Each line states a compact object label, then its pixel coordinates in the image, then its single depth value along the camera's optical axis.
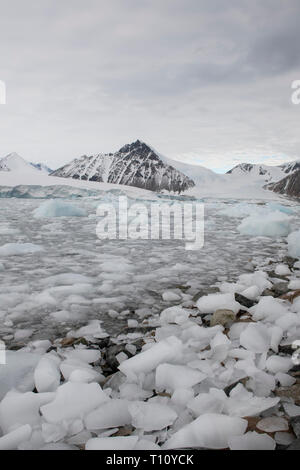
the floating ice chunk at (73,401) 1.39
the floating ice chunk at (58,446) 1.21
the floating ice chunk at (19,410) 1.38
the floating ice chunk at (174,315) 2.50
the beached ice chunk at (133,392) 1.56
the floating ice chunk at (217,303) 2.67
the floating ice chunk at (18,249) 4.81
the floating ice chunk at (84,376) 1.68
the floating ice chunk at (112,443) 1.20
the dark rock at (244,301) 2.77
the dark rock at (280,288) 3.13
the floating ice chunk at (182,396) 1.46
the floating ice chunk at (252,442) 1.17
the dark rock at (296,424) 1.22
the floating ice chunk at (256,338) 1.91
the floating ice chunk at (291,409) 1.33
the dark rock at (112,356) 1.90
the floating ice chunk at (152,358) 1.76
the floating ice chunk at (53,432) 1.27
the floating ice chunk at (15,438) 1.23
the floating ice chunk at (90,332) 2.28
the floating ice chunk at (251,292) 2.97
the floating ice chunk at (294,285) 3.22
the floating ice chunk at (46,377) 1.64
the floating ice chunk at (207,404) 1.38
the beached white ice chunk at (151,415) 1.31
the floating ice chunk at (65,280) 3.45
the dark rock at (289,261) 4.39
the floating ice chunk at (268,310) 2.40
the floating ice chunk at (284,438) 1.19
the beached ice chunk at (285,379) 1.56
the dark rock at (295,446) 1.13
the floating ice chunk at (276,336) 1.92
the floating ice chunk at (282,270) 3.89
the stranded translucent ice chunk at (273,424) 1.25
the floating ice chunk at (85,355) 1.97
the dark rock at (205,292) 3.05
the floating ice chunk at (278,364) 1.67
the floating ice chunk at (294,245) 5.03
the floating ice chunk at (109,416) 1.34
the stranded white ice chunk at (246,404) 1.35
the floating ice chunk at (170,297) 3.05
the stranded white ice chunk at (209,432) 1.21
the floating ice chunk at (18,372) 1.67
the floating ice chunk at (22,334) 2.23
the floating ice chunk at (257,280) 3.27
